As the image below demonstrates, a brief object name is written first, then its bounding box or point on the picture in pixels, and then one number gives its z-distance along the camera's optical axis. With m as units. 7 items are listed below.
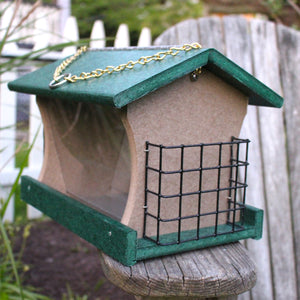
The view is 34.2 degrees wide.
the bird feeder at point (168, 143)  1.12
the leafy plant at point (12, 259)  1.20
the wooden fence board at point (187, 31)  2.11
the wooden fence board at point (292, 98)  2.17
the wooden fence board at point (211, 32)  2.12
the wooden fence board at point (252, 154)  2.04
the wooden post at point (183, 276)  1.11
